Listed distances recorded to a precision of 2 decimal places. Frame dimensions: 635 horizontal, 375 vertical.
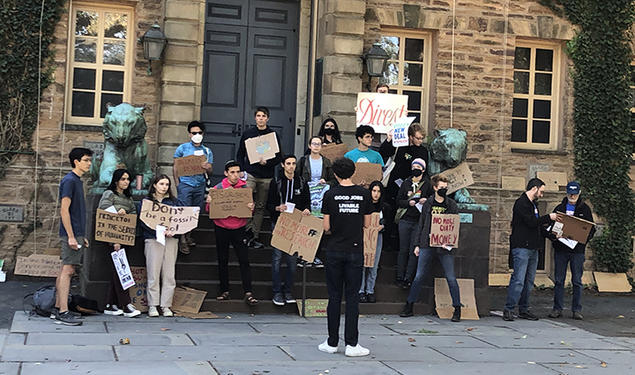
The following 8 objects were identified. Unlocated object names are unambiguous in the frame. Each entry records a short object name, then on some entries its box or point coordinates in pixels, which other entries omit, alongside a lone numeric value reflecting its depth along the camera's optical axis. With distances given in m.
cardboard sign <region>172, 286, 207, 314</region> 10.41
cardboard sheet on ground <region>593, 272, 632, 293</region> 14.77
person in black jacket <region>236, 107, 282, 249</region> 11.55
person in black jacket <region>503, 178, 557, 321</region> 11.05
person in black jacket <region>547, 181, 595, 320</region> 11.46
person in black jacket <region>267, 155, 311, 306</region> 10.73
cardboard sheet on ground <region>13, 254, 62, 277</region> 12.50
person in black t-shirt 8.20
